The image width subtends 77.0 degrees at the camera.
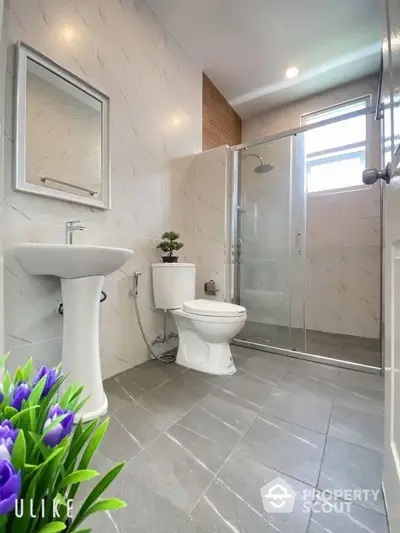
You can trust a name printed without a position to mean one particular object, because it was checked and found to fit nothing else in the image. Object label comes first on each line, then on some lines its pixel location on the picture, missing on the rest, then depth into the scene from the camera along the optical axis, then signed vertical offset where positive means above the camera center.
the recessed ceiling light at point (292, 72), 2.45 +1.93
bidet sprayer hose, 1.78 -0.51
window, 2.39 +1.16
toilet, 1.60 -0.35
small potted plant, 1.88 +0.16
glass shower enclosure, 2.34 +0.15
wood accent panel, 2.57 +1.65
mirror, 1.20 +0.71
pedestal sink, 1.11 -0.19
